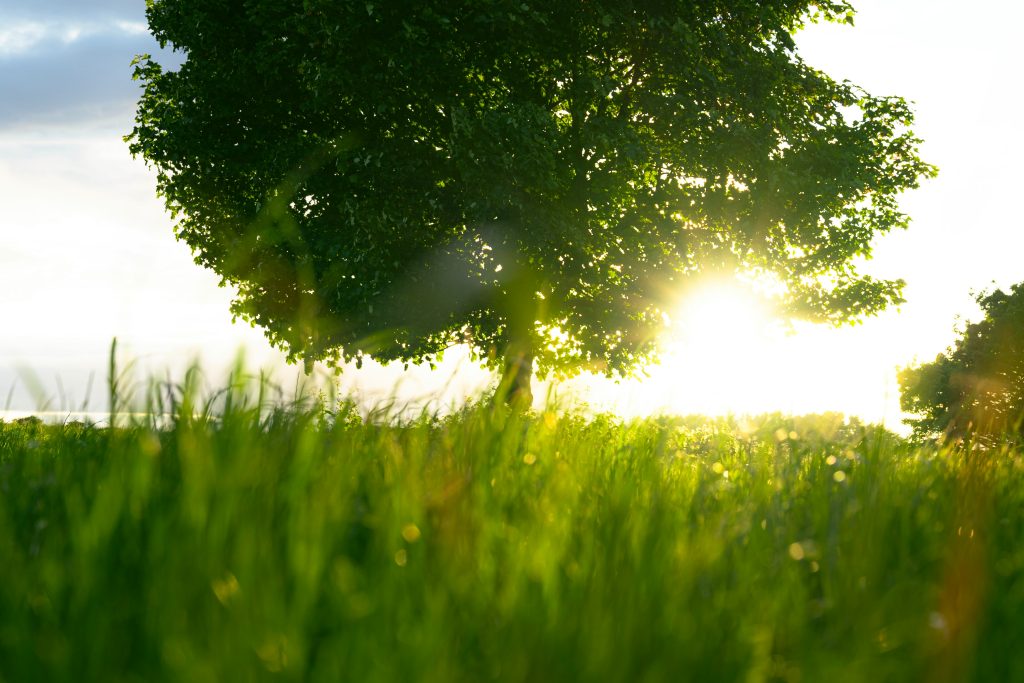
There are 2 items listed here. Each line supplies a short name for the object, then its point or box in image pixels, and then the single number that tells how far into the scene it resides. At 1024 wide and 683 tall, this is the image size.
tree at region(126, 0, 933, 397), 15.06
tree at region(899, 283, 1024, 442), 36.62
